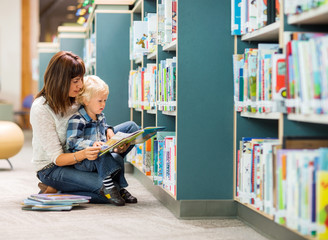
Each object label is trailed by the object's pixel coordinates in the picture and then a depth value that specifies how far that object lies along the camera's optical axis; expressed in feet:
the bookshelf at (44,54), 29.09
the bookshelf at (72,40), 23.99
